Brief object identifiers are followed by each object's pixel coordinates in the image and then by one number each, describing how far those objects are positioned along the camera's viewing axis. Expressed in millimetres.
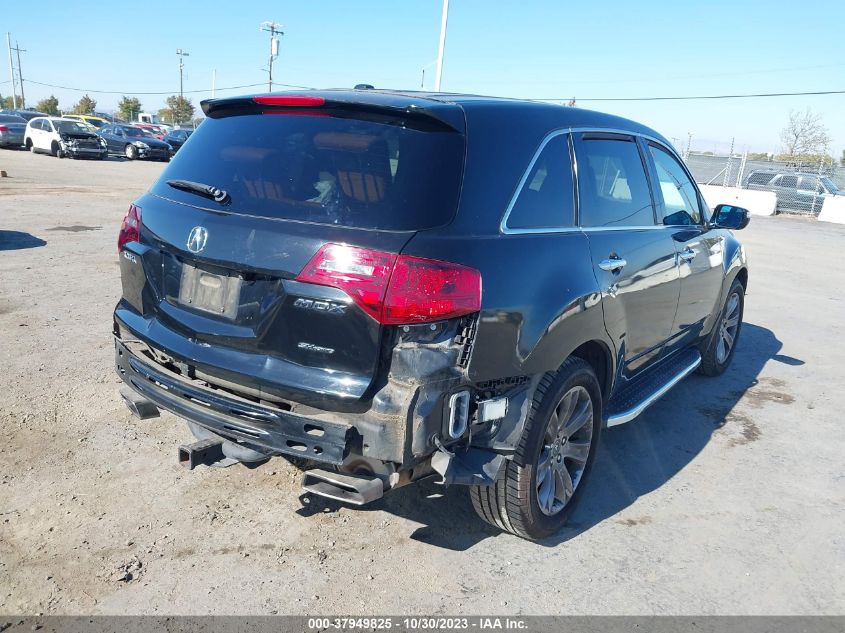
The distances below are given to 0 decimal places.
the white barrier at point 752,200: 24438
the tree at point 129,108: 90875
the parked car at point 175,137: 34575
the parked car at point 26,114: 35350
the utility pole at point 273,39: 38731
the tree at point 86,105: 98750
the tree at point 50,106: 91988
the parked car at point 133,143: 31078
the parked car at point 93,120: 39594
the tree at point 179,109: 89500
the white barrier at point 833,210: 23453
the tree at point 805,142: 46781
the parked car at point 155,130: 37250
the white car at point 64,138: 28219
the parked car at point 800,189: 24641
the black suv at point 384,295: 2477
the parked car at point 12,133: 30781
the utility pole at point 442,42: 27719
